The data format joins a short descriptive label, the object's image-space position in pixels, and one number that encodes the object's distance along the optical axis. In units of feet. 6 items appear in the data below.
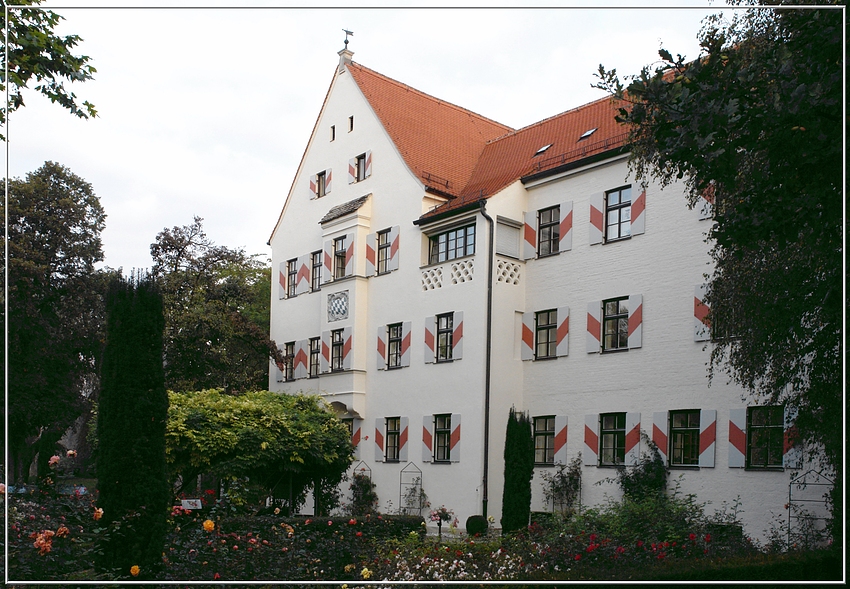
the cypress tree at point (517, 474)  59.41
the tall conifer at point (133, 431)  28.48
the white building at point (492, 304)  57.93
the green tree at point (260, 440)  57.72
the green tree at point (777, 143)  26.11
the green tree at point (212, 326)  81.20
